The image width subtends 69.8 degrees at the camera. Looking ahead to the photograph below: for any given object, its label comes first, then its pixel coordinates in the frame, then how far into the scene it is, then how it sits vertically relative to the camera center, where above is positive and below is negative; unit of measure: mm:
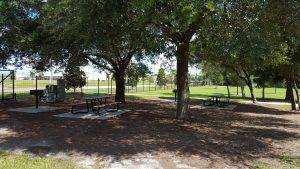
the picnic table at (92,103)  10242 -1020
